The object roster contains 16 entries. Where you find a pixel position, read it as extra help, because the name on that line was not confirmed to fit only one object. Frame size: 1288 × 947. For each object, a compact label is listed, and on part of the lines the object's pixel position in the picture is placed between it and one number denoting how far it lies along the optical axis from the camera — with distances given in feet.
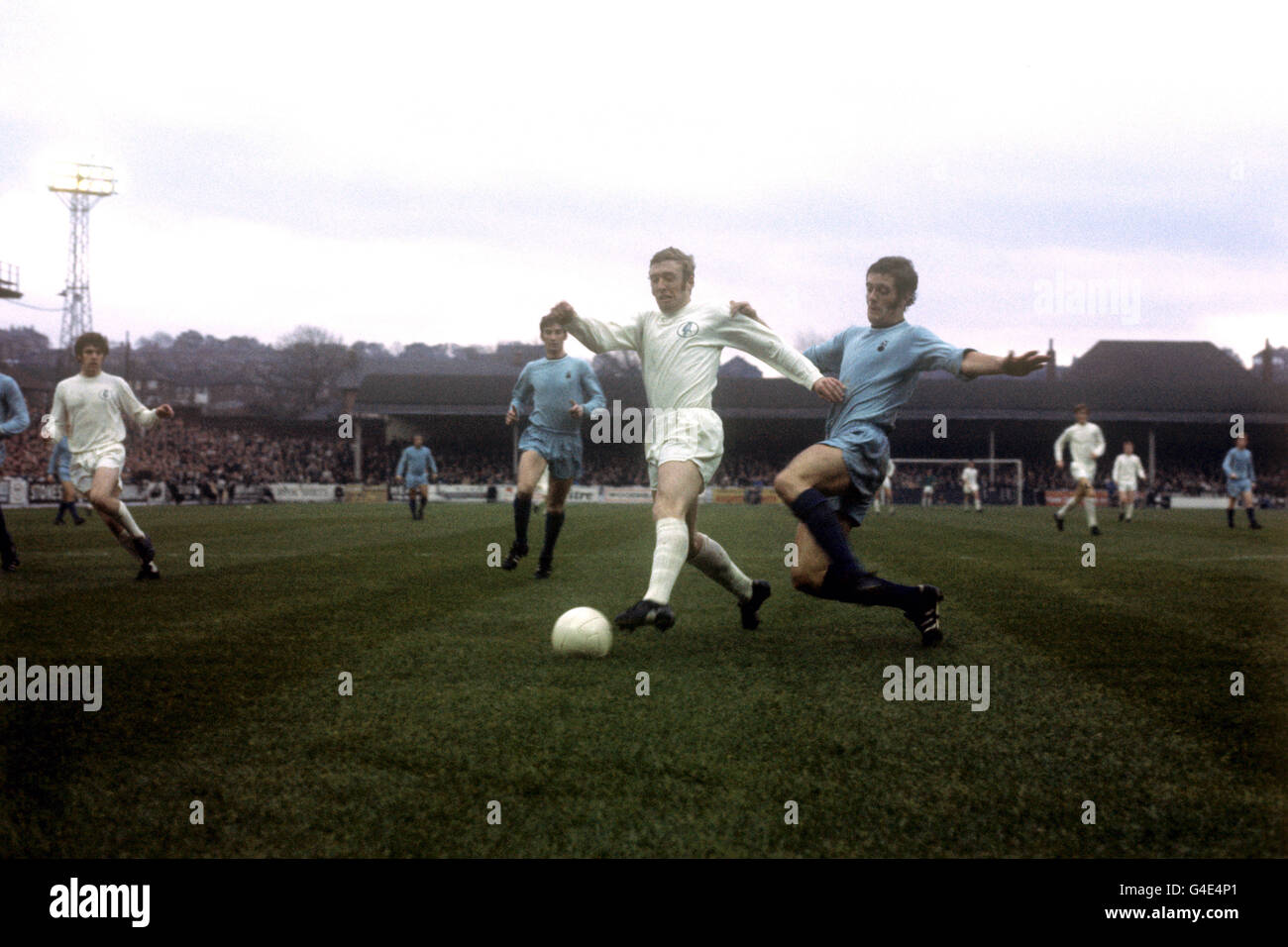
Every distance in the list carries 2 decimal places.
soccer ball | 15.85
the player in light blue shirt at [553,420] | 31.35
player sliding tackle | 16.92
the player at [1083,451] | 59.34
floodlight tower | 112.78
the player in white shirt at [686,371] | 17.72
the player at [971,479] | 113.29
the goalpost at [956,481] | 154.20
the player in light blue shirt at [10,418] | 30.22
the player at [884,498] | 105.98
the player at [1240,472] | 66.33
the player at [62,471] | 60.59
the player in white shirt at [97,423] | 28.37
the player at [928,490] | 138.35
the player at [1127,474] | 77.82
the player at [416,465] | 72.84
